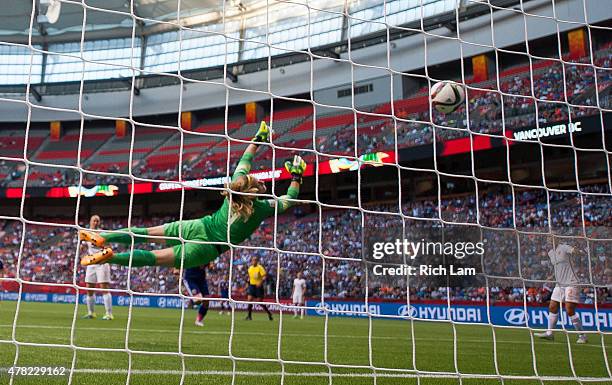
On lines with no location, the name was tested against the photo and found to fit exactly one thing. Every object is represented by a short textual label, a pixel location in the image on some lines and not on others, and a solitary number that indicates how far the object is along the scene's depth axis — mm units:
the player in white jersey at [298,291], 15578
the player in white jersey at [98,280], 9969
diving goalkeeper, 4598
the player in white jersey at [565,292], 7891
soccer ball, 5789
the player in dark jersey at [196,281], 8797
